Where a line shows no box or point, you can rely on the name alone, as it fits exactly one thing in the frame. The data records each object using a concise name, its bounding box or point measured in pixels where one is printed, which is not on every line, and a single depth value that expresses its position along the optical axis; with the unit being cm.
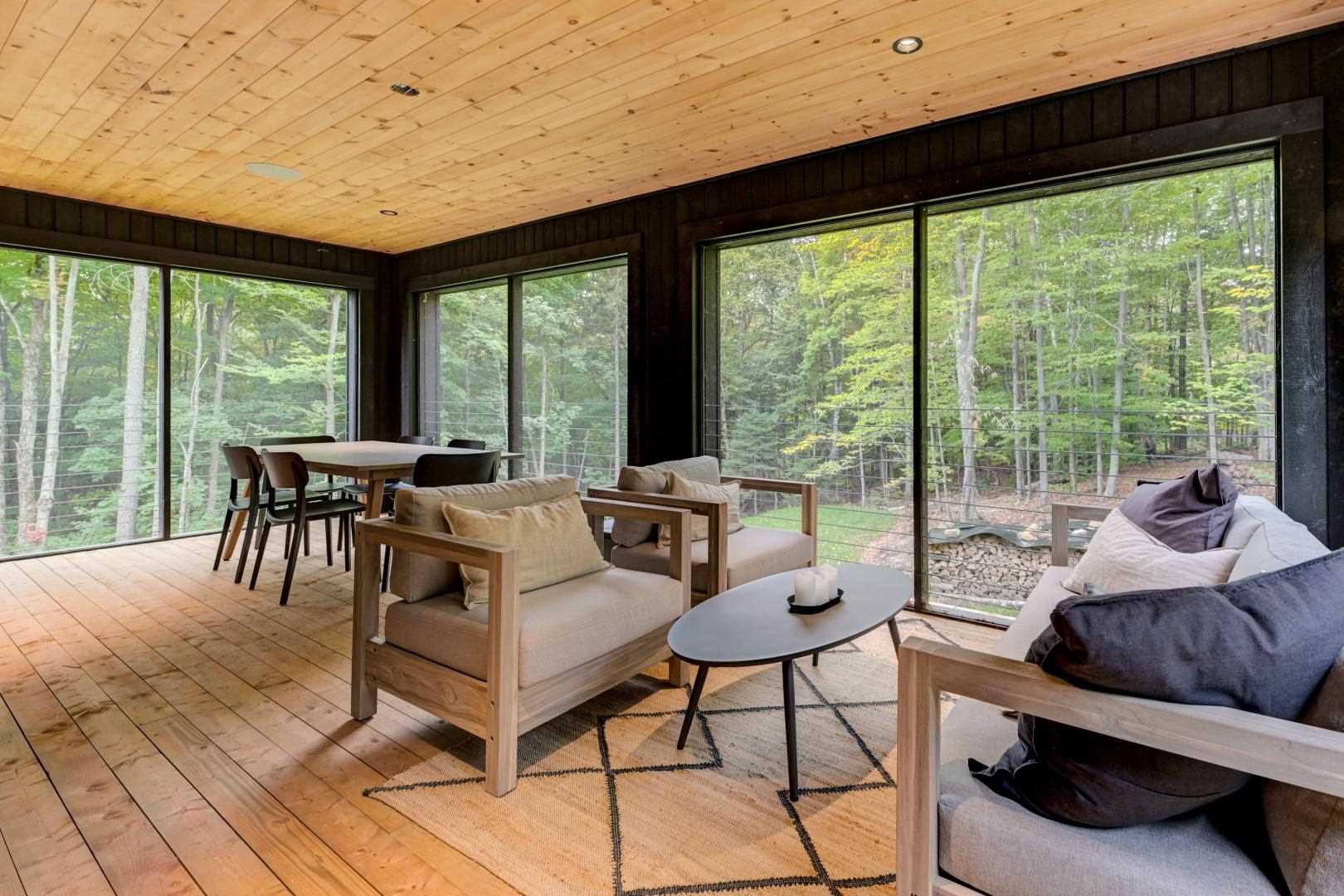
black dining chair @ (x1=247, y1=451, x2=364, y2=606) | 373
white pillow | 174
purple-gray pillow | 206
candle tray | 218
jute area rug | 162
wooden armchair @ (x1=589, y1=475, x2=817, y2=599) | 280
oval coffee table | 184
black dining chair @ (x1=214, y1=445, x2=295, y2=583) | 405
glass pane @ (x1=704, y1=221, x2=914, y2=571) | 365
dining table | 370
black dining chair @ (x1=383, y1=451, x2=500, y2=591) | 354
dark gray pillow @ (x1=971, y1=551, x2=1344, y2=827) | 98
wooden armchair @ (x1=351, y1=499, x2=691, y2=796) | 189
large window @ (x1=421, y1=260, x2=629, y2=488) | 498
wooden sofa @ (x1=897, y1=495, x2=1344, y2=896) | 91
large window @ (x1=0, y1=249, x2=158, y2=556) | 463
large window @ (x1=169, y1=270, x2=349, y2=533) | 537
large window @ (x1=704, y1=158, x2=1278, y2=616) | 281
